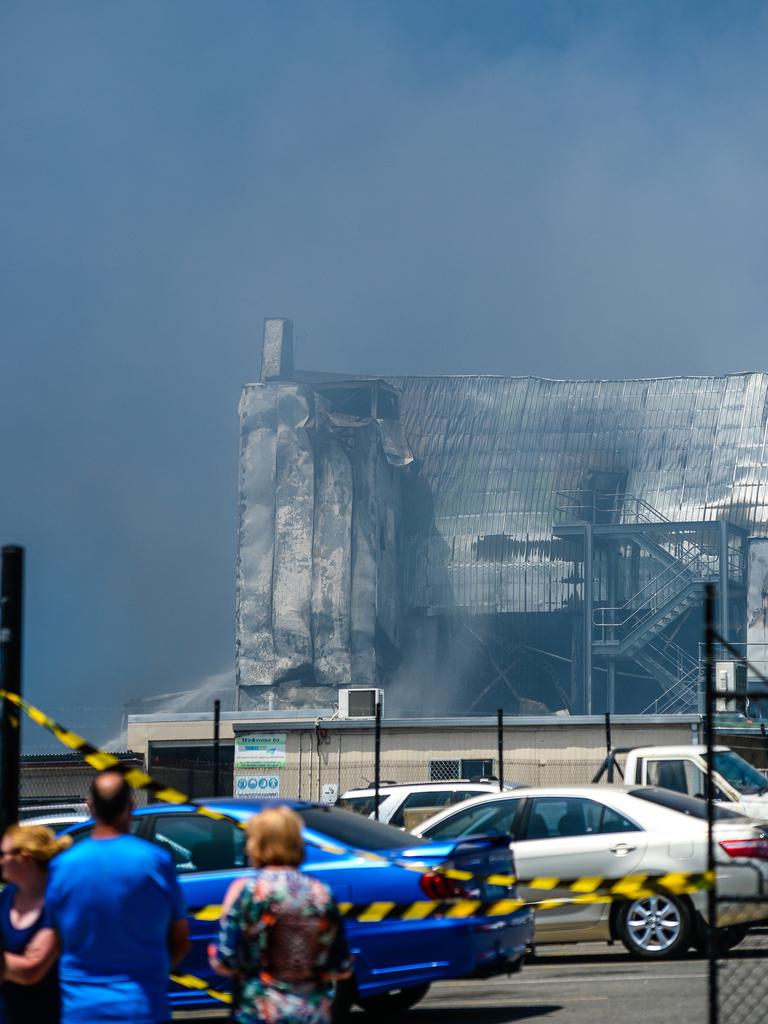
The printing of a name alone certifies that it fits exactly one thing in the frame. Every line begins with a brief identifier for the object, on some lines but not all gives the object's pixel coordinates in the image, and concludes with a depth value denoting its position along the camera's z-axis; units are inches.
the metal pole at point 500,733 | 1635.1
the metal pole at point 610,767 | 1739.4
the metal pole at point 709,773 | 530.3
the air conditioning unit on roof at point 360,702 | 3198.8
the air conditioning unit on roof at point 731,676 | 3184.1
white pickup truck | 1535.4
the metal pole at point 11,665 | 714.2
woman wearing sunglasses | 466.0
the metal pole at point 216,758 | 1605.6
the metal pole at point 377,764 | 1578.7
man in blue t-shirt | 450.9
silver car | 999.6
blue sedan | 737.0
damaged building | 6884.8
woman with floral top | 426.3
